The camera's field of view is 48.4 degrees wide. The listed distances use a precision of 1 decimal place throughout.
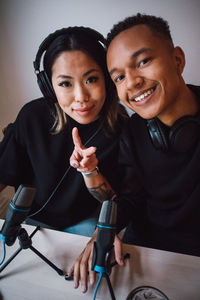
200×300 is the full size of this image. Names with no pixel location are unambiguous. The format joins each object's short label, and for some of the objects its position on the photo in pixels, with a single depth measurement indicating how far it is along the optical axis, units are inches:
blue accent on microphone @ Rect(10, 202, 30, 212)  27.3
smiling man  29.6
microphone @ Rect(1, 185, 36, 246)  27.5
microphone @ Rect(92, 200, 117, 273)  23.6
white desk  26.3
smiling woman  37.1
